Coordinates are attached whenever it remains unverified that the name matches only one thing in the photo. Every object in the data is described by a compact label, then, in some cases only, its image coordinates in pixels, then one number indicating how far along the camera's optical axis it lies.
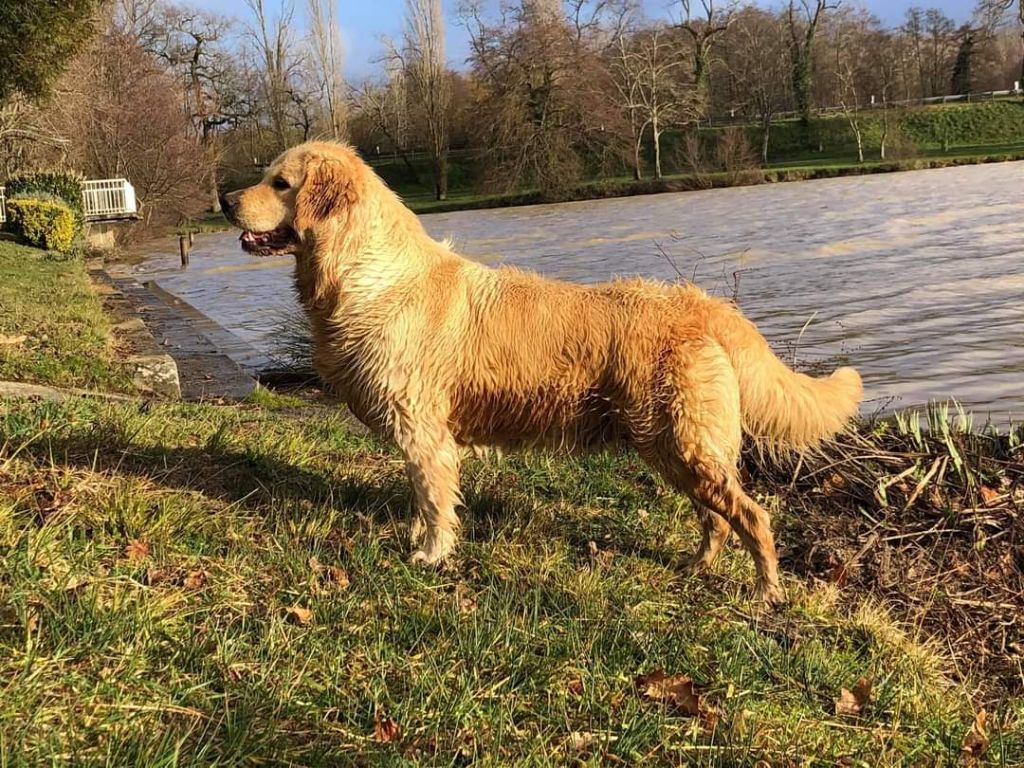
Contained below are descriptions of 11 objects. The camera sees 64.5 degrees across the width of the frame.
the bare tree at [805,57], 67.56
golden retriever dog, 4.19
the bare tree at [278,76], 62.97
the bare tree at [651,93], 56.62
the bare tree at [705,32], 65.75
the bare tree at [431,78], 60.78
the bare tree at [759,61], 70.81
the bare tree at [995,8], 58.31
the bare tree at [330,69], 60.31
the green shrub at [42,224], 25.75
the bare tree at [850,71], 65.30
